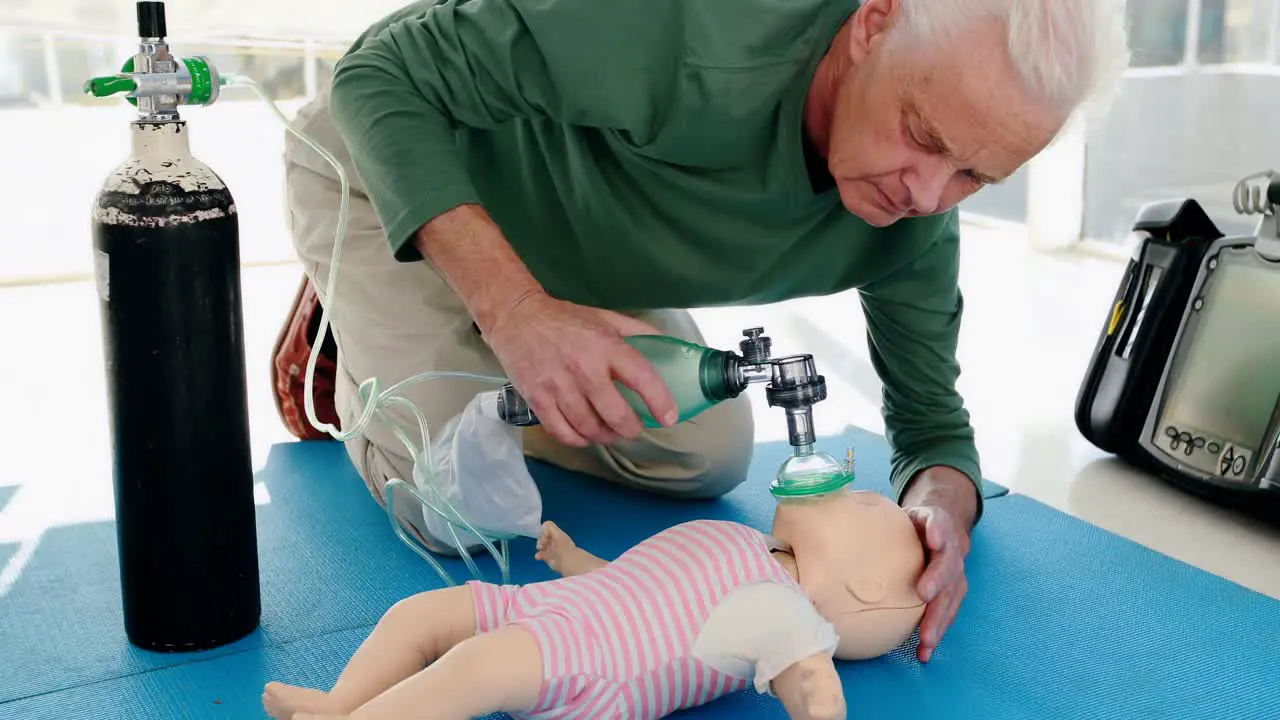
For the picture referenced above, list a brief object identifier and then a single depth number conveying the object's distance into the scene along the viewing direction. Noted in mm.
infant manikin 1236
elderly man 1330
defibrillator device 2037
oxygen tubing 1446
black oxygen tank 1365
